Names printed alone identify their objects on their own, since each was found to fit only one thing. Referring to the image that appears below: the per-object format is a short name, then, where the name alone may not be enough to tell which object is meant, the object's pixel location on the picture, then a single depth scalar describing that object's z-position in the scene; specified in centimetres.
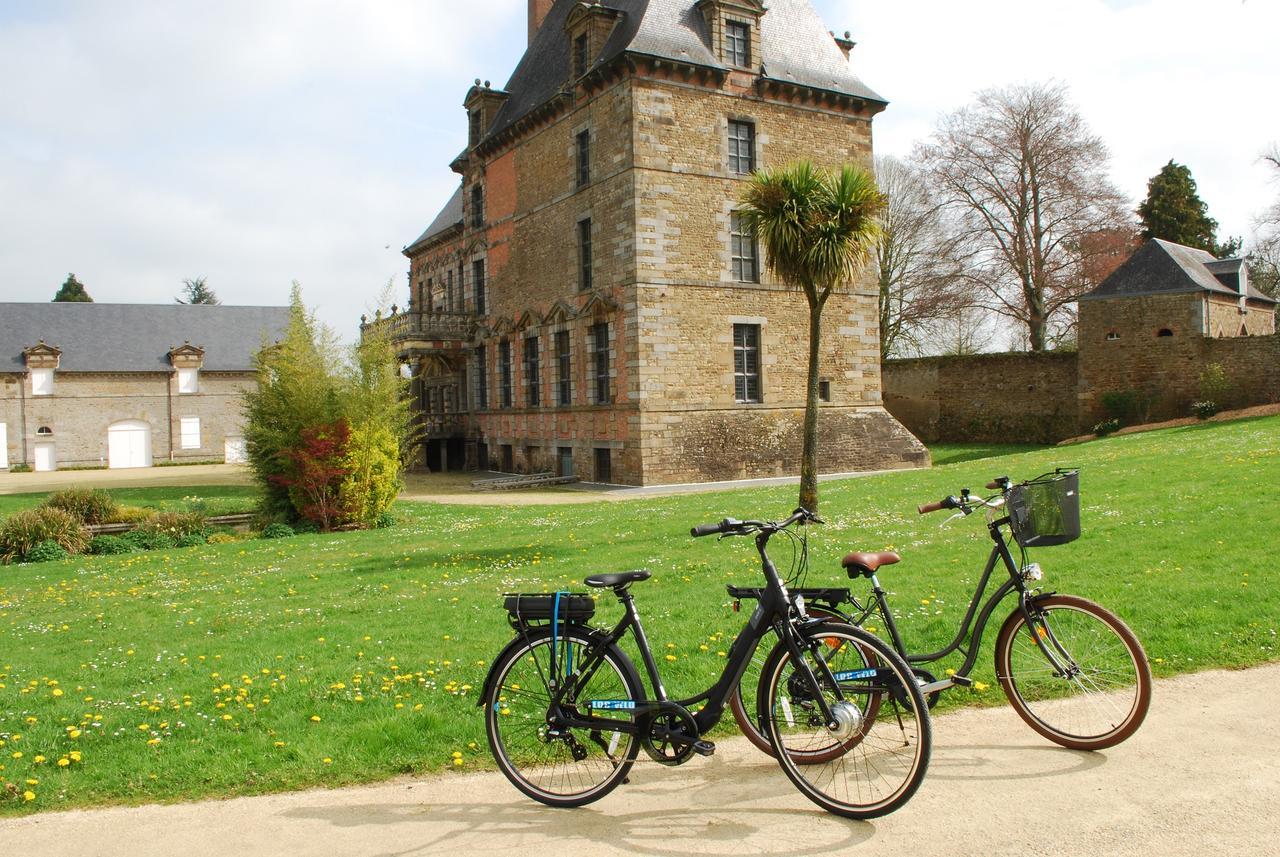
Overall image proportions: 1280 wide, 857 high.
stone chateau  2333
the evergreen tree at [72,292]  6456
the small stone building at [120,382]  4303
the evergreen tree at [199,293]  7543
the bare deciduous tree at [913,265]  3878
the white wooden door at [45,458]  4306
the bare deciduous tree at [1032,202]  3716
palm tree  1320
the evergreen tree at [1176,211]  4075
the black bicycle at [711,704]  396
